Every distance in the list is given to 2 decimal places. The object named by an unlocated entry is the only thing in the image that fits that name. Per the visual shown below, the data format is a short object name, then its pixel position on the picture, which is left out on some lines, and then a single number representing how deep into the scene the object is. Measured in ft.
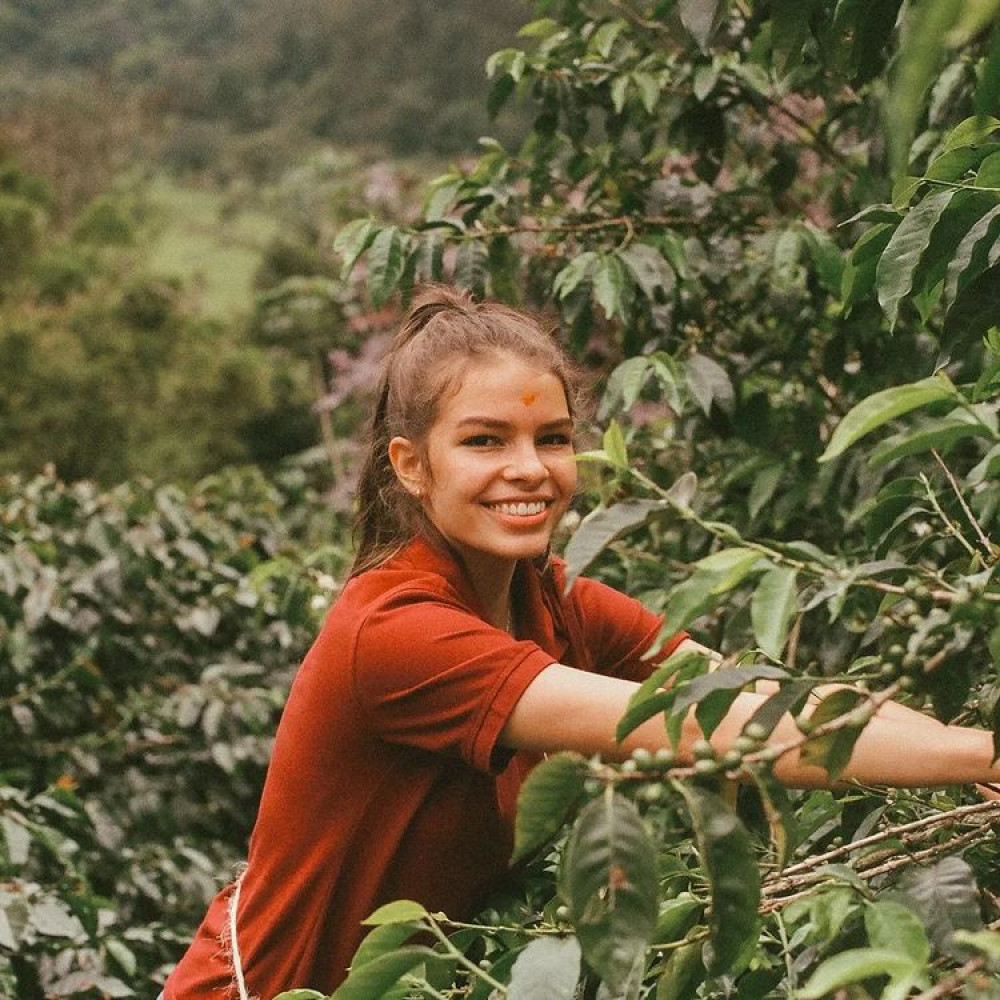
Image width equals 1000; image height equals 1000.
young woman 6.83
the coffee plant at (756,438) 5.72
